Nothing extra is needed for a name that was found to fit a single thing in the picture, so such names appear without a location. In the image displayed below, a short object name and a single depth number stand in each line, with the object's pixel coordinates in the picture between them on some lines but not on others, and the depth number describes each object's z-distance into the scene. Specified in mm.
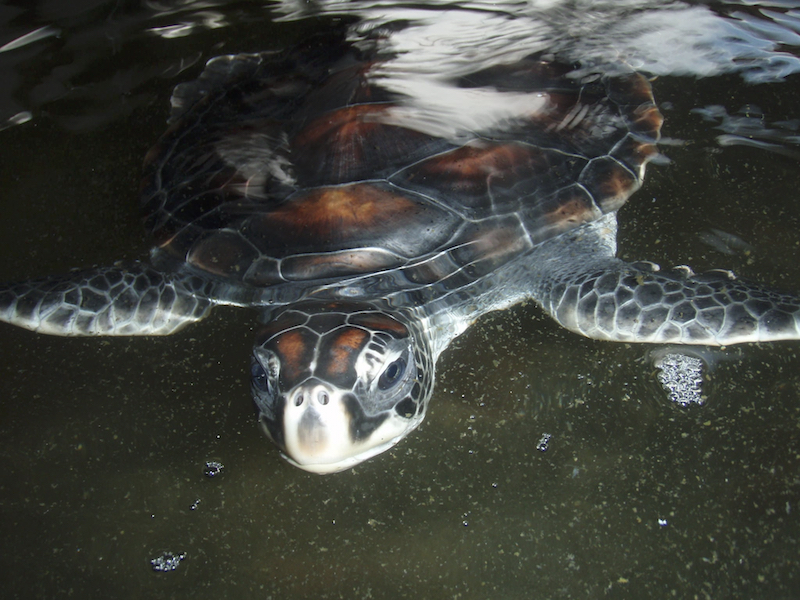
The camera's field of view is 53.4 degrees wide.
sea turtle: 382
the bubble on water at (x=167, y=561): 366
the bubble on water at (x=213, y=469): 392
